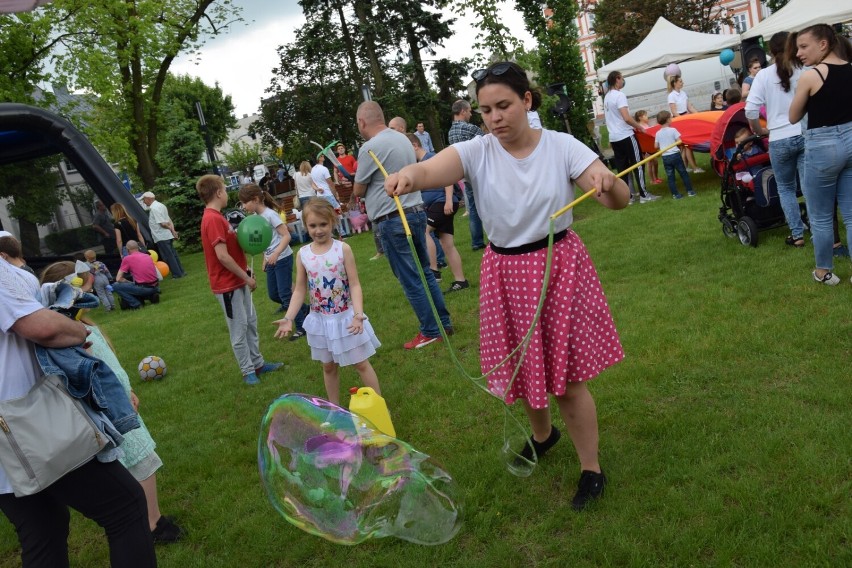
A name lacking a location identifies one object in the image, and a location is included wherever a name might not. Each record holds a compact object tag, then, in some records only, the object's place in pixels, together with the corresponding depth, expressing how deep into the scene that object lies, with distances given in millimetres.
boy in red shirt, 5770
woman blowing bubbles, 2900
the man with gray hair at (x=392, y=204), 5945
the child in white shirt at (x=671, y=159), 10805
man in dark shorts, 7898
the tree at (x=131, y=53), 20250
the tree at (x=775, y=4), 46975
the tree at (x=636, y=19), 41562
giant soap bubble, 2982
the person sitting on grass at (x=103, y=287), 12883
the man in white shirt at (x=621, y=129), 11016
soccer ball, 7355
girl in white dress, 4578
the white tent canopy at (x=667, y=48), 19094
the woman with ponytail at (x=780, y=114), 5923
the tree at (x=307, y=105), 35656
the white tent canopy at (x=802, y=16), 17734
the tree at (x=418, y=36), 24453
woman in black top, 4863
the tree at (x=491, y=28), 11859
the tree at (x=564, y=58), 13888
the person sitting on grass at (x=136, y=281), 12812
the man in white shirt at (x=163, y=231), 15578
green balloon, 5957
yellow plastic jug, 4285
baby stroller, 7309
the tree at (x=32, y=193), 17172
